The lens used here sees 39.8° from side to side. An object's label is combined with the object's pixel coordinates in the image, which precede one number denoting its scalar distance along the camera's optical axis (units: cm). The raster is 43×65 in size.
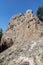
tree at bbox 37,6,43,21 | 1151
